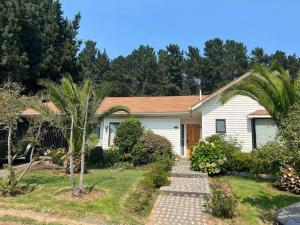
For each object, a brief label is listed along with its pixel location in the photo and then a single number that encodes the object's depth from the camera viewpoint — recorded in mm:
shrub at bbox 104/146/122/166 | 12087
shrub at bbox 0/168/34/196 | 6990
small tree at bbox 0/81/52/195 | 7064
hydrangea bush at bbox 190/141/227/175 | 9989
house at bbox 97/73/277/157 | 12636
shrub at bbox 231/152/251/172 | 10094
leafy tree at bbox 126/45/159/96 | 38119
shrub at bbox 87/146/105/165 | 12331
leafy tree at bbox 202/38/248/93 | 37875
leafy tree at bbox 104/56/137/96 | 37938
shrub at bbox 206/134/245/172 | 10178
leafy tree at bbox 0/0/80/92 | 16385
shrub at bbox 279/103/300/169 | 5383
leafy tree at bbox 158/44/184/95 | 36373
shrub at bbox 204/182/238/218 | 6008
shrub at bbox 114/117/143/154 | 12100
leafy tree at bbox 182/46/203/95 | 37224
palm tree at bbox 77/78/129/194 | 7727
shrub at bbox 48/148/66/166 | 11312
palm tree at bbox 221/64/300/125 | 8587
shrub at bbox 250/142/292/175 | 5735
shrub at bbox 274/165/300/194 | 7951
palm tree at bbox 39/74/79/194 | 9376
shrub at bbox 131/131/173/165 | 11764
